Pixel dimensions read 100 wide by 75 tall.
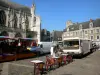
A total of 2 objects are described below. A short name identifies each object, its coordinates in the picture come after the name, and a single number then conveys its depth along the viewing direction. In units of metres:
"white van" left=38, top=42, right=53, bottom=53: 13.57
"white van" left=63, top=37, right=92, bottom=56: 10.86
